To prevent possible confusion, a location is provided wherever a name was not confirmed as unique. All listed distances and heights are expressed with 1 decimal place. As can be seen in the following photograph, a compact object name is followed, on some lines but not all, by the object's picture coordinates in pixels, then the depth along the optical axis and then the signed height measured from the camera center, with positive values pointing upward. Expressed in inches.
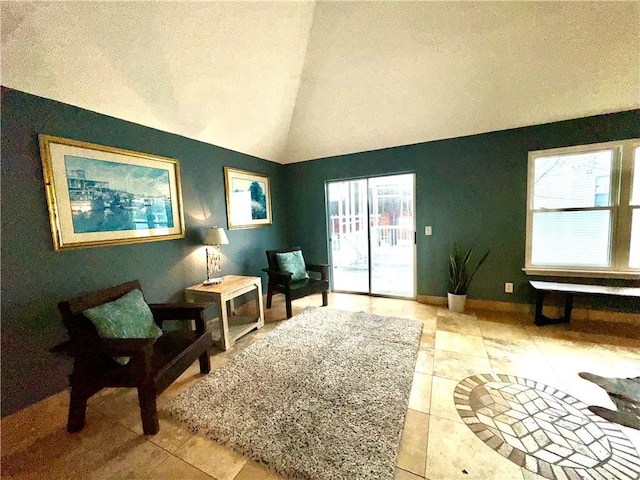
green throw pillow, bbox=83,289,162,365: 60.6 -24.2
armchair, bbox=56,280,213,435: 55.7 -34.2
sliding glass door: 144.9 -10.3
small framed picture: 128.9 +15.3
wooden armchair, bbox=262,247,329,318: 121.7 -33.3
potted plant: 123.3 -32.5
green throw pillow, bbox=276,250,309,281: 131.7 -23.3
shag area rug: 49.5 -49.0
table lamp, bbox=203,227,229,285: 105.1 -5.9
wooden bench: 96.1 -33.8
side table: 93.4 -29.7
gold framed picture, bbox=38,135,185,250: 69.4 +12.4
